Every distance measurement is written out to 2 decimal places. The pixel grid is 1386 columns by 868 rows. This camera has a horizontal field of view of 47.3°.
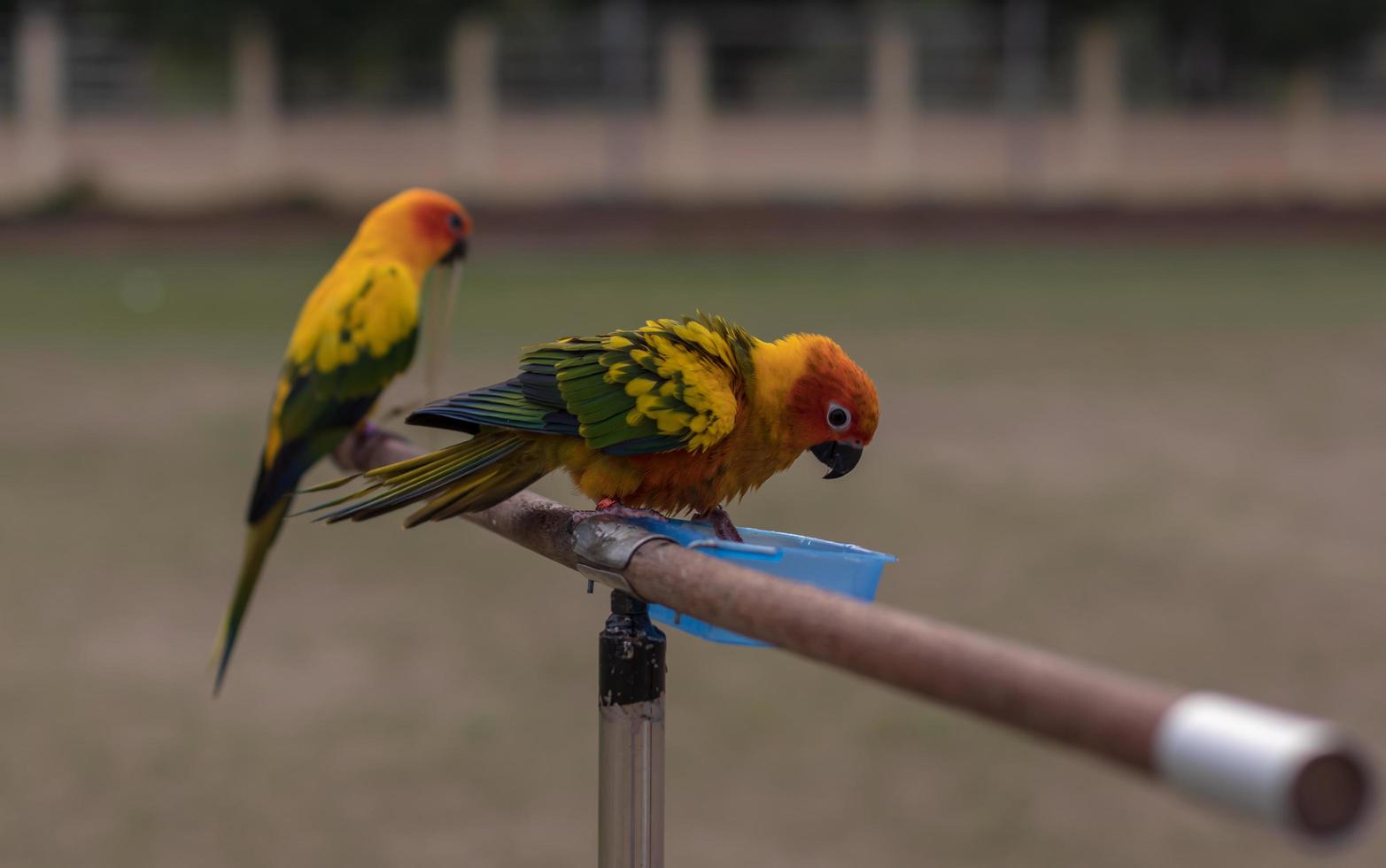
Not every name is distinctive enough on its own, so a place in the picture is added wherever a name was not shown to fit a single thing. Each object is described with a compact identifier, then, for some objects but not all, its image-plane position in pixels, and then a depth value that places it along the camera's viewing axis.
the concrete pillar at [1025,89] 17.64
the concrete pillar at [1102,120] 17.67
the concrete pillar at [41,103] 16.72
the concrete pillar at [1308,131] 17.72
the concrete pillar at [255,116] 17.05
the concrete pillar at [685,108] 17.31
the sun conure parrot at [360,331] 2.42
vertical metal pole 1.16
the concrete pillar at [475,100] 17.17
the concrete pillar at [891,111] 17.50
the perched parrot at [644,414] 1.34
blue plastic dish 1.14
